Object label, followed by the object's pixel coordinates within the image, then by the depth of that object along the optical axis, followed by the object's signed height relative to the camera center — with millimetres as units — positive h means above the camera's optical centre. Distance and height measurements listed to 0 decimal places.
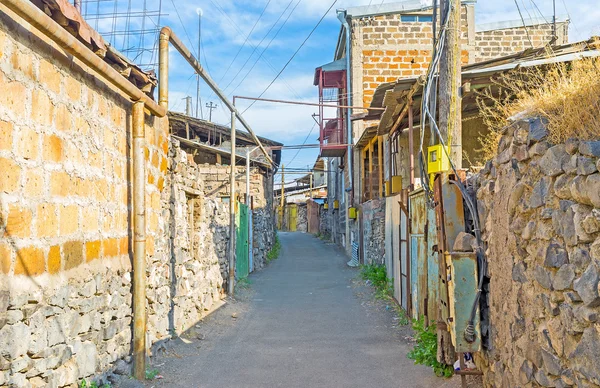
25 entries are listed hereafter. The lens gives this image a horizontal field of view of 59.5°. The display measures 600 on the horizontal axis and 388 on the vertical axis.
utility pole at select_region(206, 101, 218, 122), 29594 +6387
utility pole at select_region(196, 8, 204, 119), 21667 +5044
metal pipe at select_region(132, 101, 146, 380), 5375 -260
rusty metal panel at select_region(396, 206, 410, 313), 8445 -754
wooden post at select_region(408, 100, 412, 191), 8550 +1168
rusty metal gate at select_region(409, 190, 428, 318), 7270 -546
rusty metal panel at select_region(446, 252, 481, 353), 4723 -729
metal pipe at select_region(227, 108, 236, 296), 10891 -94
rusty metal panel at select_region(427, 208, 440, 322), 6453 -718
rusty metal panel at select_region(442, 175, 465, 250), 5305 -2
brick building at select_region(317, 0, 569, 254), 17641 +5864
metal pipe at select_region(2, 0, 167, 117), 3203 +1289
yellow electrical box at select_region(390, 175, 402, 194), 11164 +685
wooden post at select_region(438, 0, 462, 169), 6500 +1602
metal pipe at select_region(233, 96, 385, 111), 12305 +2907
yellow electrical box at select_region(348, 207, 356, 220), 18344 +108
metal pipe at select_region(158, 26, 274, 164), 6090 +2116
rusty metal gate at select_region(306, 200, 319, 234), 37550 +57
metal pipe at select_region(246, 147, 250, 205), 15307 +1117
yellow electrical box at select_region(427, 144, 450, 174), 5941 +608
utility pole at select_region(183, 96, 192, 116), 25719 +5789
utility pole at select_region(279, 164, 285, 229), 40156 +1320
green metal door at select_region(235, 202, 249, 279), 12969 -599
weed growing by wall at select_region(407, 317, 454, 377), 5523 -1606
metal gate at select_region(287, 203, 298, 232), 47250 +73
